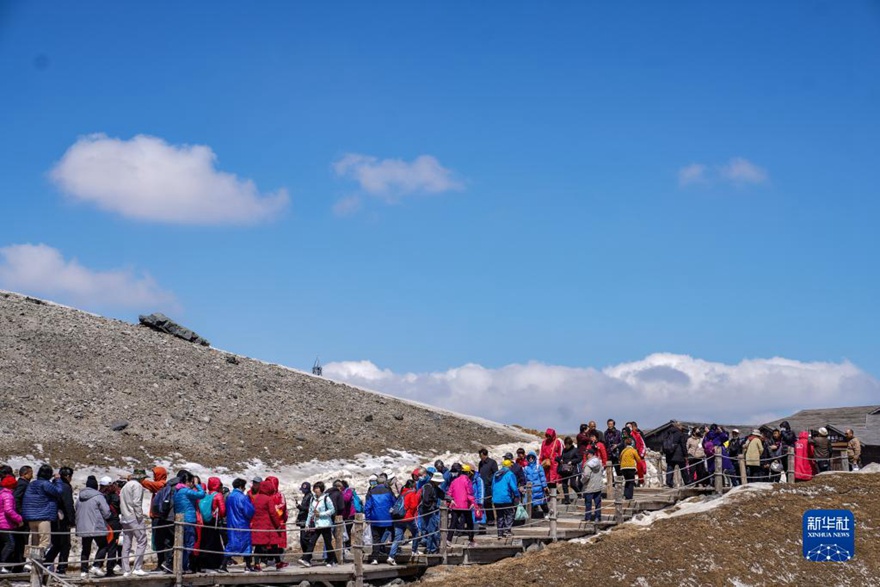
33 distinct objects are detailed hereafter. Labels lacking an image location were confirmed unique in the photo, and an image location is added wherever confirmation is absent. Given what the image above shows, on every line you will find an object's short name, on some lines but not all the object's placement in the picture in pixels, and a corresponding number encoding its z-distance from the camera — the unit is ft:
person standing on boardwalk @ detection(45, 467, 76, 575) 64.23
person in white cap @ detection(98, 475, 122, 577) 65.87
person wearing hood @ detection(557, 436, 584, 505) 82.28
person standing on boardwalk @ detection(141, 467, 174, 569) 65.97
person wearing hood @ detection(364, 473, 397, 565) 73.51
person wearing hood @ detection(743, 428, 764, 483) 89.15
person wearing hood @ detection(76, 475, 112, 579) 64.95
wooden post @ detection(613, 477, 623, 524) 78.95
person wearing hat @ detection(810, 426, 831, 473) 90.74
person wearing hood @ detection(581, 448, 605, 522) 77.66
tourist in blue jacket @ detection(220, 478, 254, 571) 67.92
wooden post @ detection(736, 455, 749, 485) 87.92
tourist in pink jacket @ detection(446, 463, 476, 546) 75.97
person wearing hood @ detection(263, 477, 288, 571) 68.80
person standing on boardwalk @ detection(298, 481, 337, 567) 72.28
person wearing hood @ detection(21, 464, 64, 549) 63.31
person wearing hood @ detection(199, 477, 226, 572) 66.59
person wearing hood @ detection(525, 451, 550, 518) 80.69
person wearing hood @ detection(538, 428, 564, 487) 84.38
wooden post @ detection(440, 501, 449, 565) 72.69
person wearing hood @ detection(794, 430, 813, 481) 88.80
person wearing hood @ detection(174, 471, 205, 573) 65.05
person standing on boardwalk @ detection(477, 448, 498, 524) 78.54
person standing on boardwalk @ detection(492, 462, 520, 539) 76.23
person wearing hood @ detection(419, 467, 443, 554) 74.33
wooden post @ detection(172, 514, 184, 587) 61.72
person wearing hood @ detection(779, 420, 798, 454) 91.09
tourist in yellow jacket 81.30
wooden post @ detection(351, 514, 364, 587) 67.00
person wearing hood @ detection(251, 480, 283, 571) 68.44
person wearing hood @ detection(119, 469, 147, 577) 65.67
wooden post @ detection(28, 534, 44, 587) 56.80
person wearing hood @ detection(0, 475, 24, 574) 62.39
